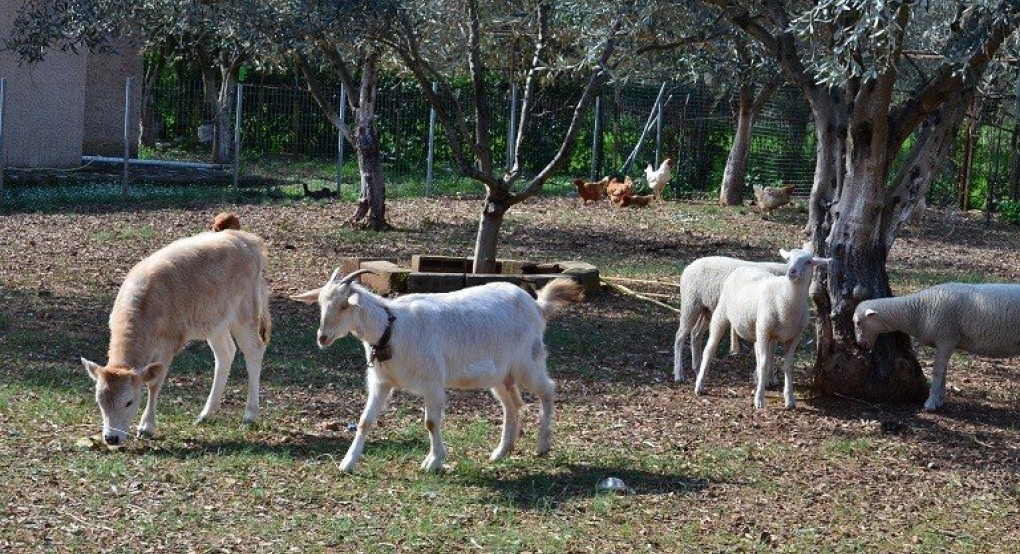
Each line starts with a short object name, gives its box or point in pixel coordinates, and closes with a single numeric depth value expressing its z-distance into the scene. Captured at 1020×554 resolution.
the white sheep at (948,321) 10.27
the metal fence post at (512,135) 26.73
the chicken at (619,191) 25.44
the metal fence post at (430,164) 25.23
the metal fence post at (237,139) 24.05
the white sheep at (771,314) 9.91
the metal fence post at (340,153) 23.63
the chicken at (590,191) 25.83
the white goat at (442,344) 7.46
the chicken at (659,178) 26.75
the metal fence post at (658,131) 28.62
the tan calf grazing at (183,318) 7.79
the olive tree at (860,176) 10.03
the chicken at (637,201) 25.38
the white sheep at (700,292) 11.22
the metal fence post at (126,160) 21.88
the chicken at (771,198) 24.86
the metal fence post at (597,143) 29.05
